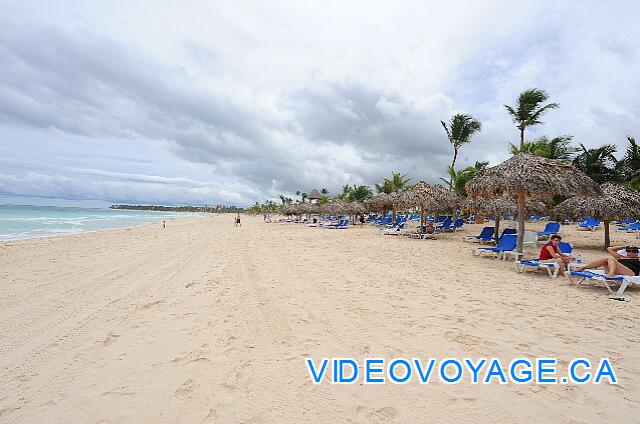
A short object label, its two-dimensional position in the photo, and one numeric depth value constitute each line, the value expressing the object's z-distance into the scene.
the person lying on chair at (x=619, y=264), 5.02
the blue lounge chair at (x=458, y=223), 17.03
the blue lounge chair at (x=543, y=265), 5.83
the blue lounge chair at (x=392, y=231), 14.74
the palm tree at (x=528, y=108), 18.22
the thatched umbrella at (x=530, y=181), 7.25
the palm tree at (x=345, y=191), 43.22
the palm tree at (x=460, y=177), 19.48
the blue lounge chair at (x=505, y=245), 7.79
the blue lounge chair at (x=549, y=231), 12.61
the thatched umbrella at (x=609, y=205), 9.57
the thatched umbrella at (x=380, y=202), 19.89
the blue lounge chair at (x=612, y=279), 4.67
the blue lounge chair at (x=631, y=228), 15.45
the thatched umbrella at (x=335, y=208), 25.88
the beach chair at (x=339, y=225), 21.08
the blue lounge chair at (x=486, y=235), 10.97
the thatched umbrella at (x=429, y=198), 13.36
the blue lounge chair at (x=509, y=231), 10.33
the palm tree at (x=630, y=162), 16.61
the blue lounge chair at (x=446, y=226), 15.71
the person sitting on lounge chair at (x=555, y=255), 5.93
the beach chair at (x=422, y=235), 12.75
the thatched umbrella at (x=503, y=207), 12.36
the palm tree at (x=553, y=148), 17.64
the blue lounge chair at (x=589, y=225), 17.06
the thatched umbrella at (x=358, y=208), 24.58
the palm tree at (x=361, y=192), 39.97
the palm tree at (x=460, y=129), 23.14
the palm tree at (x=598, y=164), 17.64
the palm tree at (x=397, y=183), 25.59
